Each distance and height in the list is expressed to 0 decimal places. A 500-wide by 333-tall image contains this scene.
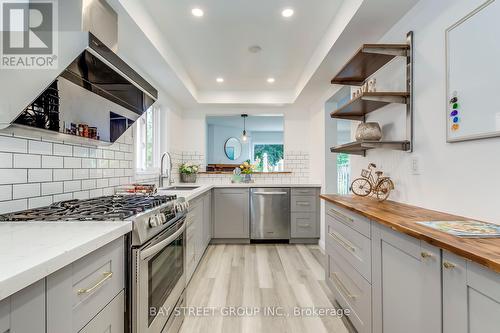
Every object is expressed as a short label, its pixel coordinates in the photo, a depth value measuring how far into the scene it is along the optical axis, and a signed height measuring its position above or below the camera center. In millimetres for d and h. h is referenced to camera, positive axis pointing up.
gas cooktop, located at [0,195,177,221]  1118 -218
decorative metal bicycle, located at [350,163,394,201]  1924 -142
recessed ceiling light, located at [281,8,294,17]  2110 +1367
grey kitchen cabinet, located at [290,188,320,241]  3865 -721
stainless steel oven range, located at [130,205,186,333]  1152 -627
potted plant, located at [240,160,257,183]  4422 -48
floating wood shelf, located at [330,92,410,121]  1777 +538
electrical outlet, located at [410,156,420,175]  1703 +24
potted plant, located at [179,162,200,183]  4203 -80
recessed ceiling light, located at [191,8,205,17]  2105 +1365
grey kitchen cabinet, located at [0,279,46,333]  572 -358
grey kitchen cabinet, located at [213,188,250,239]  3865 -708
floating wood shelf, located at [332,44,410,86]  1781 +865
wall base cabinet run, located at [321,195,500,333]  785 -452
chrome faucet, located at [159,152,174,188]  3184 -106
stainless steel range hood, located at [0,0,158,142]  1064 +529
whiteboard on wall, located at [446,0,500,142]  1171 +488
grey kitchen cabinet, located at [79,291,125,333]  884 -591
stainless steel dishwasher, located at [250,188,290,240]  3881 -708
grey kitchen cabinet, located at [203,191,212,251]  3345 -728
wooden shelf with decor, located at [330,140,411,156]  1766 +178
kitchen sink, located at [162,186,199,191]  3305 -270
